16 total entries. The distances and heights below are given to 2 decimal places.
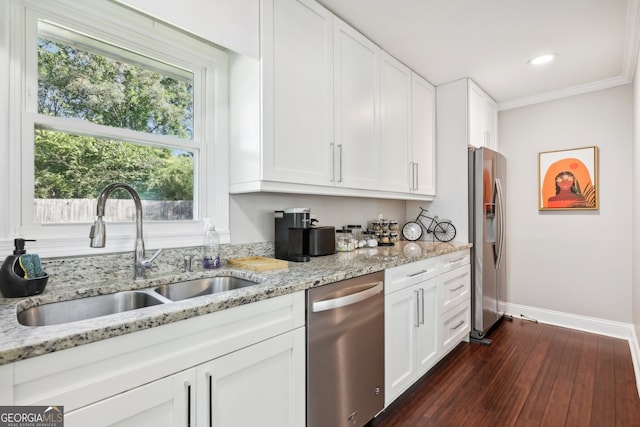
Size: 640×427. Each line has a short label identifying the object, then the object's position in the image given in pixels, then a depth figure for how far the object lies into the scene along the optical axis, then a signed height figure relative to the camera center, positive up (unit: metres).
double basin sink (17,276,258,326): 1.10 -0.34
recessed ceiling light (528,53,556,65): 2.53 +1.25
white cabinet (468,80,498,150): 3.01 +0.97
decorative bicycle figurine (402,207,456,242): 3.04 -0.14
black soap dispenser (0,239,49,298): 1.06 -0.21
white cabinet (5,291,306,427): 0.77 -0.46
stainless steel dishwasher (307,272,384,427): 1.38 -0.66
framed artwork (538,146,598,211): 3.12 +0.34
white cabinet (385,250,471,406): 1.85 -0.70
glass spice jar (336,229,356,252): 2.34 -0.20
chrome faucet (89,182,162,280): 1.15 -0.06
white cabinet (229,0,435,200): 1.67 +0.64
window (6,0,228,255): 1.27 +0.43
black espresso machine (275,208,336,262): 1.89 -0.14
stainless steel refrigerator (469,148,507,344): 2.87 -0.22
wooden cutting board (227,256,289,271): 1.60 -0.25
